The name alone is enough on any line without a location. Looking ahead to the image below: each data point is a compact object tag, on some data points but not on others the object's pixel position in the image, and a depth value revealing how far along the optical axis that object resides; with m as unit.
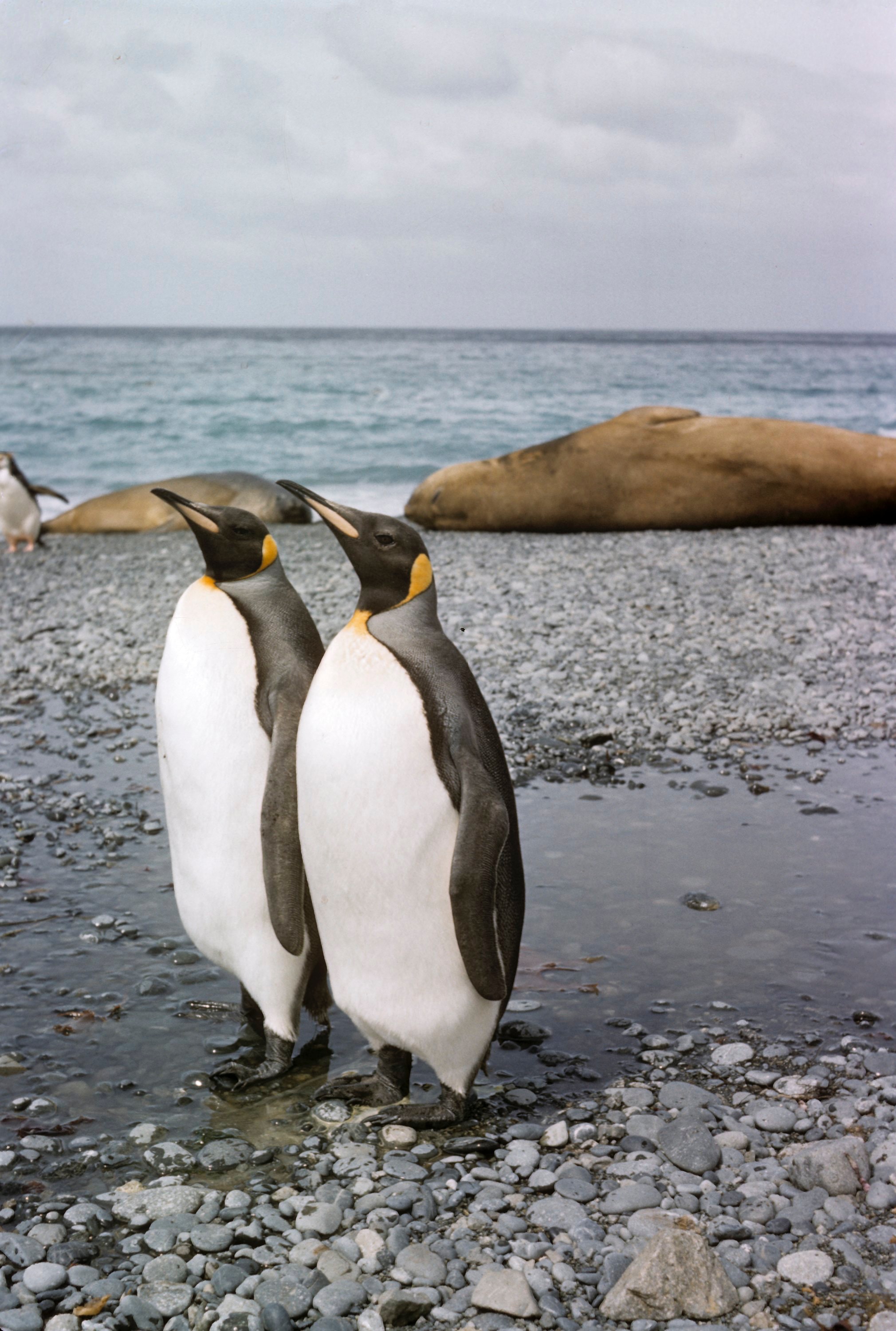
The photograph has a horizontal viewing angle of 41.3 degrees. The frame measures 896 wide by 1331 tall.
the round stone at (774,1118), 2.64
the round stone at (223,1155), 2.54
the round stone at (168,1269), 2.17
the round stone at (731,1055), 2.97
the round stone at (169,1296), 2.08
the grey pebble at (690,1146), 2.49
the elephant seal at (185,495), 11.80
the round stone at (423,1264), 2.15
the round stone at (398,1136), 2.65
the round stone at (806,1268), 2.10
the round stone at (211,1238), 2.24
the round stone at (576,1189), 2.38
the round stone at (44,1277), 2.14
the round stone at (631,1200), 2.32
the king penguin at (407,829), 2.63
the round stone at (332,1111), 2.76
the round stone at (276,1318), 2.02
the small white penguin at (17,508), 10.56
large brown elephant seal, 10.18
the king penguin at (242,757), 2.85
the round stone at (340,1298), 2.06
